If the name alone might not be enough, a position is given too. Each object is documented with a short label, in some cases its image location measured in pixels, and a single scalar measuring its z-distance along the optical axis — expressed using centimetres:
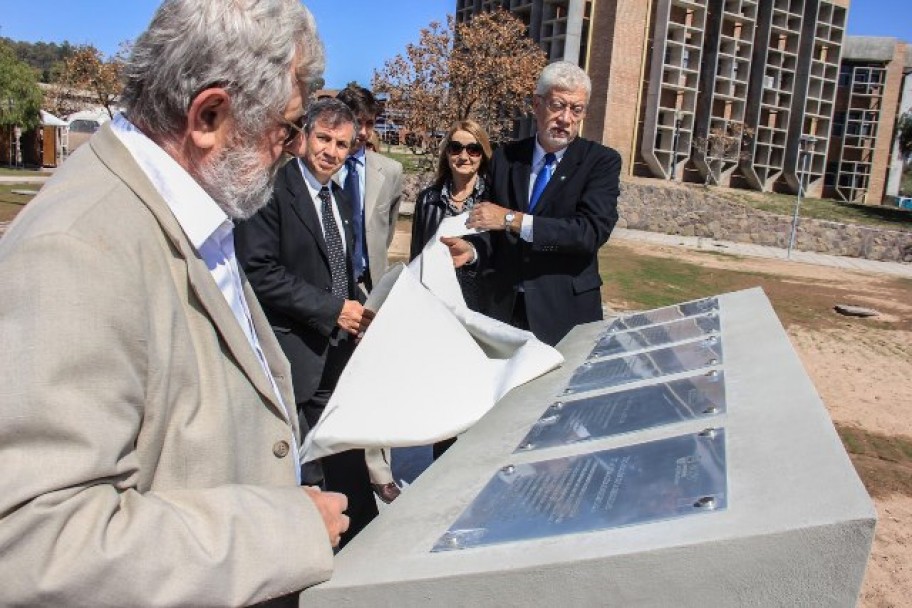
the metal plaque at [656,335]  238
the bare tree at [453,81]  1873
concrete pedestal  106
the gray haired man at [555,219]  305
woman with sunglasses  376
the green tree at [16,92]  3052
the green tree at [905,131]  3812
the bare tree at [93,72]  1842
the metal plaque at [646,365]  203
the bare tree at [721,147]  3198
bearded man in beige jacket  97
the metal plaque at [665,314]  270
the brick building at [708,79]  3039
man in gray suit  363
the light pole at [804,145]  3278
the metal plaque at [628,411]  166
